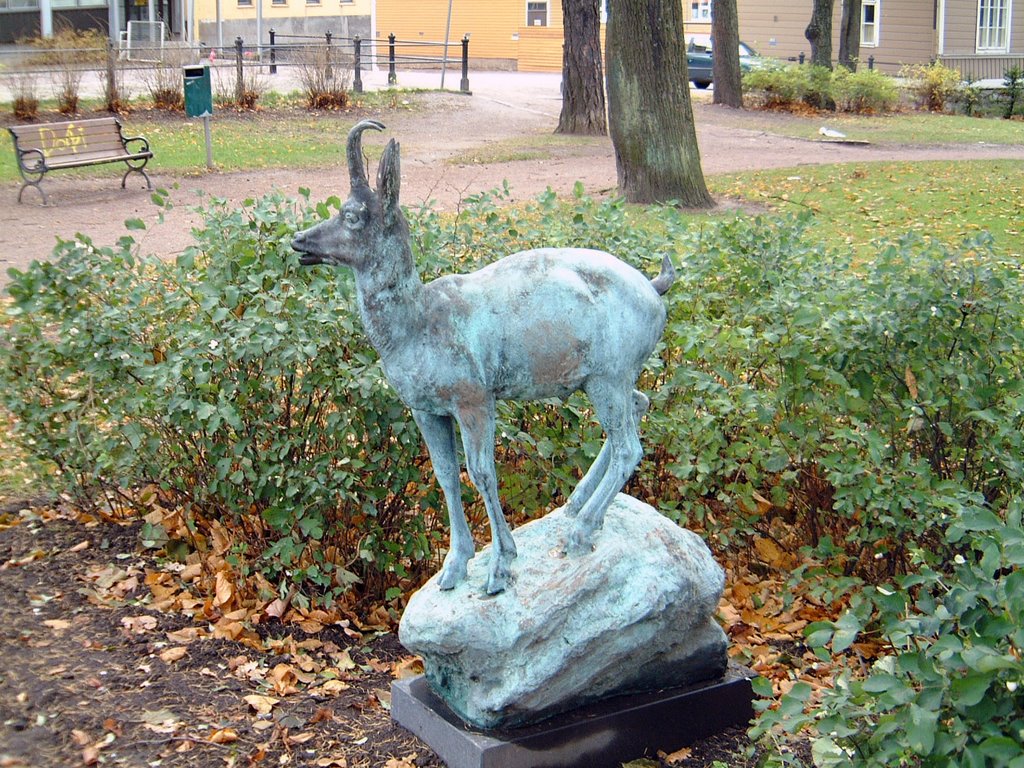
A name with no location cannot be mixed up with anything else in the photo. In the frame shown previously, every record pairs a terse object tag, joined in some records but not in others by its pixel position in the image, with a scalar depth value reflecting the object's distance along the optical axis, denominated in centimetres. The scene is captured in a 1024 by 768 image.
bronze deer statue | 400
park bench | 1673
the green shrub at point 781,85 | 2880
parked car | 3959
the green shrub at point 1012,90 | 3272
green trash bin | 1792
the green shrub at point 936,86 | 3181
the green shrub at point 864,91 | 2895
